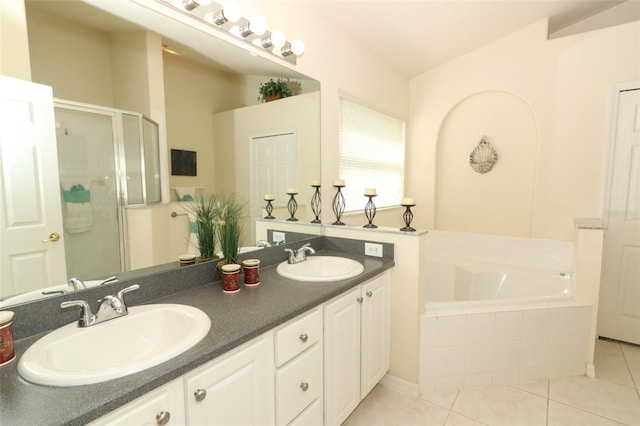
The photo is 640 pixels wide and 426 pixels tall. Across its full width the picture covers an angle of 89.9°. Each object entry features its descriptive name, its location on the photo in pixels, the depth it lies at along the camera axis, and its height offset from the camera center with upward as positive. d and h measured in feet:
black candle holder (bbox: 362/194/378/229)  6.94 -0.66
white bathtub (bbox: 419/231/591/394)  6.45 -3.12
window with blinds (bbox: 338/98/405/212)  8.71 +1.03
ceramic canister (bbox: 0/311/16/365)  2.74 -1.31
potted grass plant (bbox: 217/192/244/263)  5.03 -0.71
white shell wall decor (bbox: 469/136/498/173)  10.39 +1.03
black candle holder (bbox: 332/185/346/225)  7.81 -0.41
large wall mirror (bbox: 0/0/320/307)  3.51 +1.34
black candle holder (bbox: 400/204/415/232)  6.36 -0.58
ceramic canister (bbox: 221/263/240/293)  4.63 -1.32
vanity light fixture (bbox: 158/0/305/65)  4.72 +2.69
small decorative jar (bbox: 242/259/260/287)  4.90 -1.29
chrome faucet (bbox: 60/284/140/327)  3.34 -1.33
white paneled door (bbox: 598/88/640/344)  8.22 -1.19
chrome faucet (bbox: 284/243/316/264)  6.14 -1.30
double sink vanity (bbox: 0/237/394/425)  2.46 -1.60
